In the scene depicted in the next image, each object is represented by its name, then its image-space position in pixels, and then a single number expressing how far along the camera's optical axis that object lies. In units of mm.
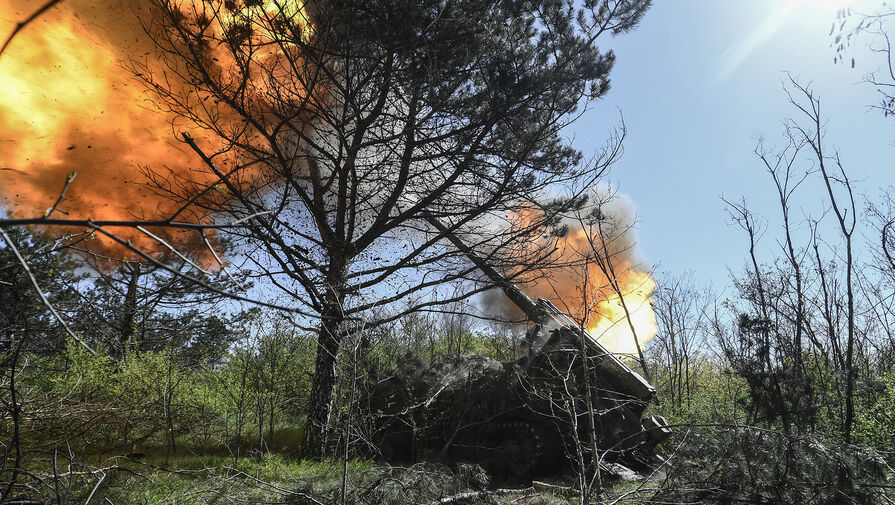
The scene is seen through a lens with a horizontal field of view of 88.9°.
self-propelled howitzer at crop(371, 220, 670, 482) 9727
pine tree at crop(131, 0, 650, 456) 8773
